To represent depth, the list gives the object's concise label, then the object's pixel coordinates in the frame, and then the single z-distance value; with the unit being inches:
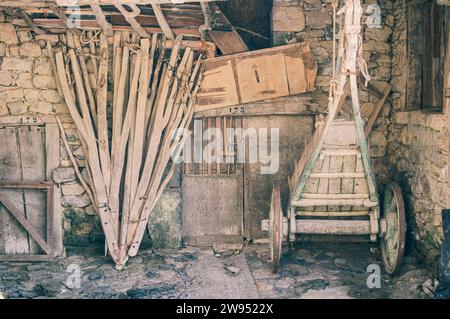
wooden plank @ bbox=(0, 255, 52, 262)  257.8
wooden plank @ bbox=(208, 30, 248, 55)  263.6
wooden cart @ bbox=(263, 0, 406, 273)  193.5
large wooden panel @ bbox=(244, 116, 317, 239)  271.0
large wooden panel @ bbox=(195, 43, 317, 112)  261.3
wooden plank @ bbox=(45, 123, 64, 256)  261.1
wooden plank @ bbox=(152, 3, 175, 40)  224.4
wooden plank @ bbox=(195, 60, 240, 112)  261.9
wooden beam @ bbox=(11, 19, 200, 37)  247.8
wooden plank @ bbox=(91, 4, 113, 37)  227.1
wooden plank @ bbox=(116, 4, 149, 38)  220.9
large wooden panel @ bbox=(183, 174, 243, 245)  275.3
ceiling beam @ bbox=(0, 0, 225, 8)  199.8
